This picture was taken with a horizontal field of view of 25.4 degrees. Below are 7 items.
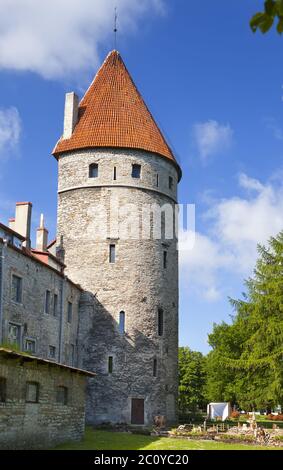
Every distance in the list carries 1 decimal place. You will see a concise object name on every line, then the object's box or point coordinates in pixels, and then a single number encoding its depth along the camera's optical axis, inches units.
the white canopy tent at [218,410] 1629.9
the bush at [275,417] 2576.3
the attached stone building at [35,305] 1036.5
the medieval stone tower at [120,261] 1395.2
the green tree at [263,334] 1346.0
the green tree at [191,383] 2687.0
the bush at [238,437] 1043.1
